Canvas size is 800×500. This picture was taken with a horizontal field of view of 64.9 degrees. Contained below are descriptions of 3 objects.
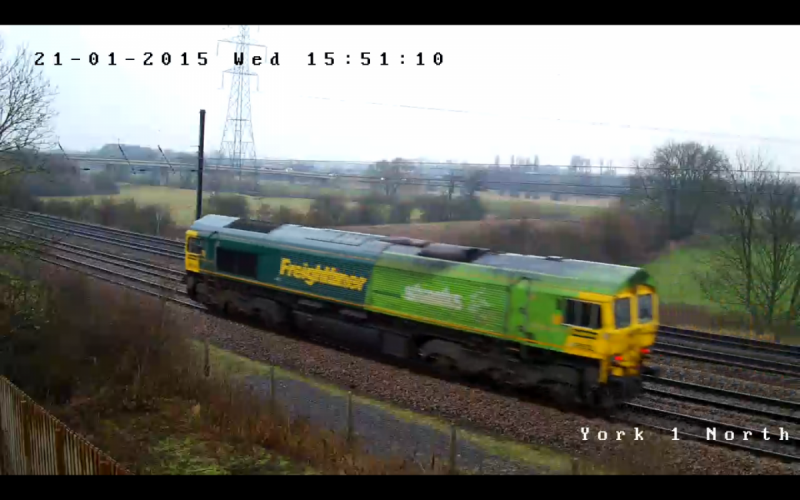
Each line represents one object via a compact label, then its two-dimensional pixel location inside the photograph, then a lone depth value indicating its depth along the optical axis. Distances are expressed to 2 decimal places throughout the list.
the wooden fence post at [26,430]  8.60
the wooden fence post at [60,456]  7.57
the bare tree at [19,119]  16.34
